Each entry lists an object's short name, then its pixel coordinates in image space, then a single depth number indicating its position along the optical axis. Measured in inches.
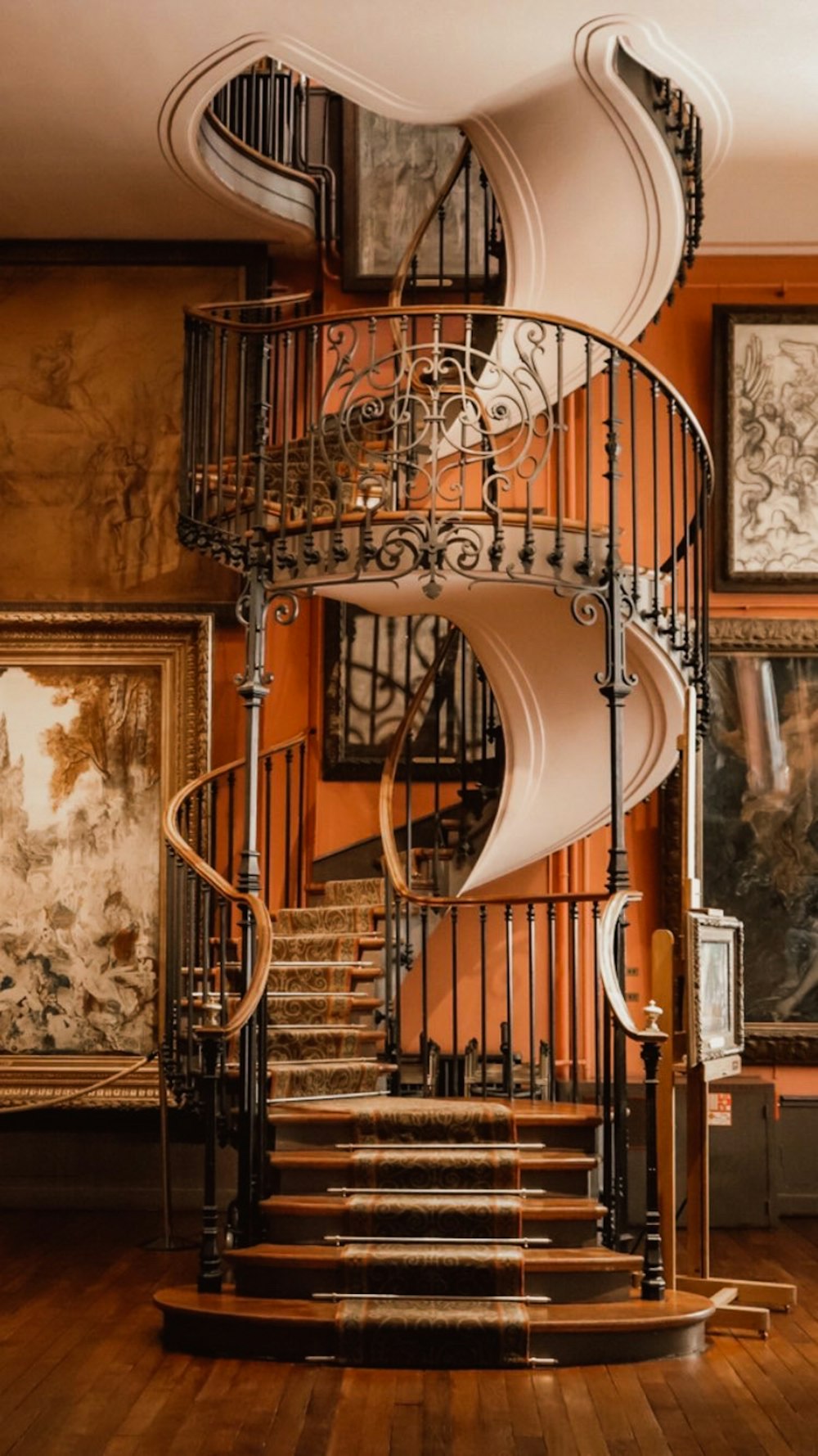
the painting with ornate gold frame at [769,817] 310.8
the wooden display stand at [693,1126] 214.1
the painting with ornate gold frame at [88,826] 304.0
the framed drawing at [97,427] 319.0
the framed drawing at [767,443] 322.0
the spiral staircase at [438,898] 201.2
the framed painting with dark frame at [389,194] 324.2
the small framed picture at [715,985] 214.8
